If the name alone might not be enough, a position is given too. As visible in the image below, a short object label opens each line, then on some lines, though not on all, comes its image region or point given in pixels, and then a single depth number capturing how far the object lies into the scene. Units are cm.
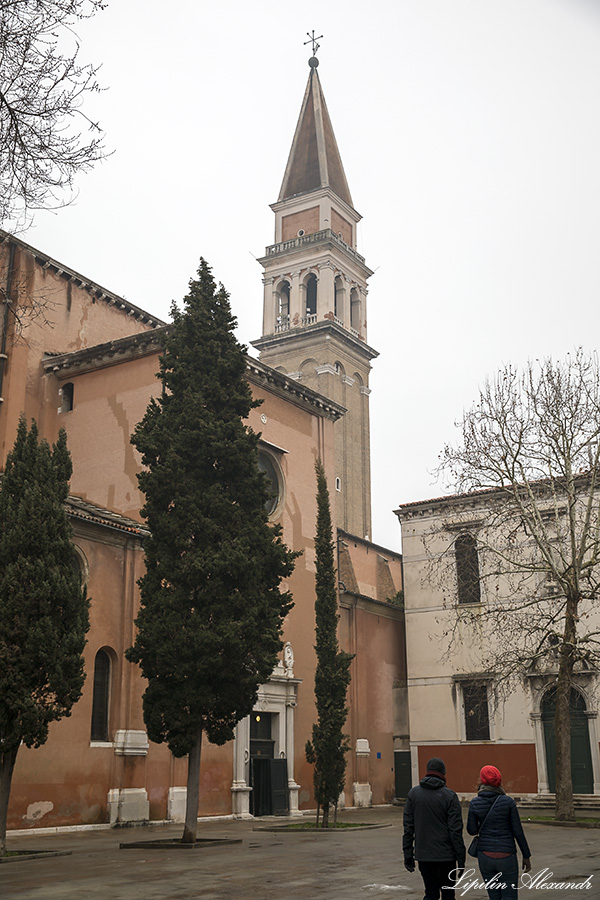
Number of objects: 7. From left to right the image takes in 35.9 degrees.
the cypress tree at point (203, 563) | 1567
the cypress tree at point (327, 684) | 2034
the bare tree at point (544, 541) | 2244
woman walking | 728
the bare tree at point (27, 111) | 945
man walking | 741
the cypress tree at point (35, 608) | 1365
